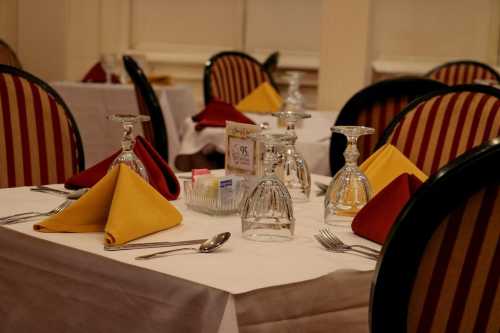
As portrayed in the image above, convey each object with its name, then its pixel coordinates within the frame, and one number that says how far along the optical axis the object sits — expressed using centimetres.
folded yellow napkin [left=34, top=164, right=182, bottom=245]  190
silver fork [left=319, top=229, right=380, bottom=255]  189
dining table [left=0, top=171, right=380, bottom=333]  168
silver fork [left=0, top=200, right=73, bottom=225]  199
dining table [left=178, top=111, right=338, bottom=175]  316
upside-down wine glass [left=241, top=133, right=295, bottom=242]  194
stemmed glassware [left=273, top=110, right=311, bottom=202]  226
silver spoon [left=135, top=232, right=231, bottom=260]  182
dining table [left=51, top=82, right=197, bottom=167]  484
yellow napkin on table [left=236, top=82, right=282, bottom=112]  403
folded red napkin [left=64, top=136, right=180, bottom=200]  222
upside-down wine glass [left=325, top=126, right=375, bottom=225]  203
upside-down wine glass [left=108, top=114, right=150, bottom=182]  211
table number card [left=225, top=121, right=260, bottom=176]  221
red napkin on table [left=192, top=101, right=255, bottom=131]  352
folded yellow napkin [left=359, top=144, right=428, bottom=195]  219
